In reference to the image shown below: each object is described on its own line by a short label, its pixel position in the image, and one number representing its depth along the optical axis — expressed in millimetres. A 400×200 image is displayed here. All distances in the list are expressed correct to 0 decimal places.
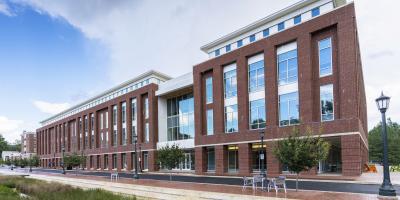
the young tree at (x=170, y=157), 31719
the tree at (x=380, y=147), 70125
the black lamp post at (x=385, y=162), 14766
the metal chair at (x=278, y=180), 18133
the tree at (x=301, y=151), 17672
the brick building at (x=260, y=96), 27516
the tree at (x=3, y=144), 183375
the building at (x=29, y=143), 152675
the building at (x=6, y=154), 147425
